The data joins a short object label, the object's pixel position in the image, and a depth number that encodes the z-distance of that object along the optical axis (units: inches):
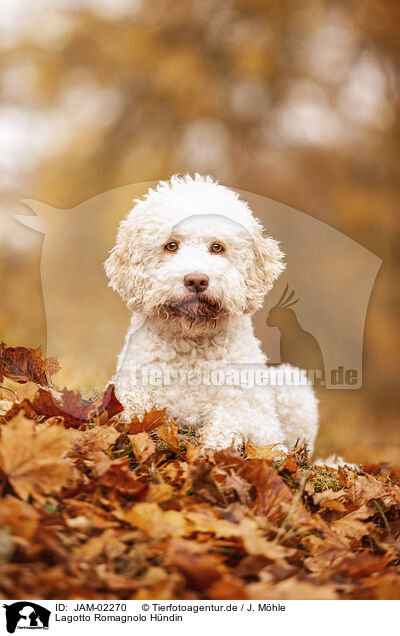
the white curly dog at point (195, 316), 88.1
